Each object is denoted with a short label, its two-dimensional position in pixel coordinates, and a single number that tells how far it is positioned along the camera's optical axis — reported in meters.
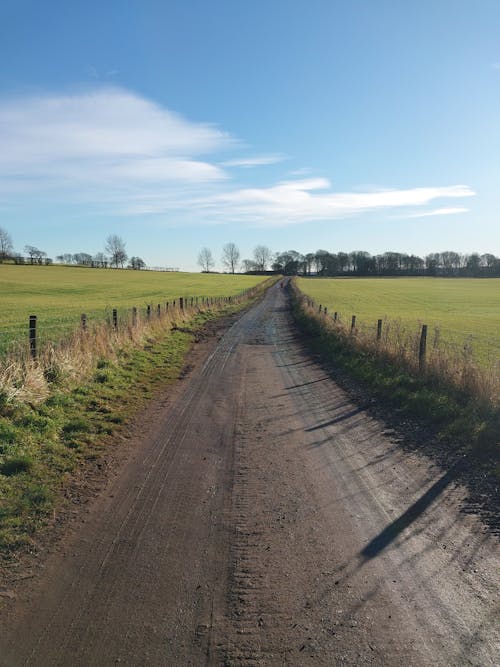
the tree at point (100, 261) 171.31
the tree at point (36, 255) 132.75
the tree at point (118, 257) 173.62
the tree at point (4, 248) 132.06
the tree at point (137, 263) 180.65
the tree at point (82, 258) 185.62
